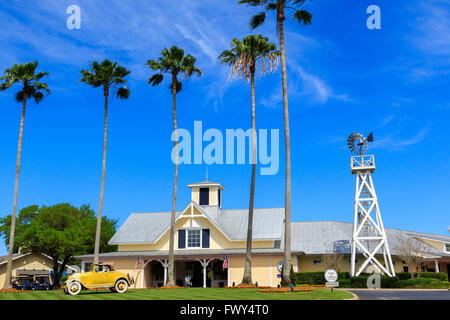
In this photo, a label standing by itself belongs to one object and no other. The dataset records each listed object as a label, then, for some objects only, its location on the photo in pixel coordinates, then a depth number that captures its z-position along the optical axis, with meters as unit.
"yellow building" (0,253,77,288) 51.44
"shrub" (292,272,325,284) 35.72
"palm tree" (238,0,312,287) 23.17
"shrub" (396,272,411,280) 36.09
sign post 22.93
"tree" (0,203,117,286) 47.47
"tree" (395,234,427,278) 38.00
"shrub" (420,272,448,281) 37.27
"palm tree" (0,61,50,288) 34.38
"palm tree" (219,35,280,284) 32.28
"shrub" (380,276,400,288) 33.87
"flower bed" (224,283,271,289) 27.96
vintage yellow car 22.67
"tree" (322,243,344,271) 37.69
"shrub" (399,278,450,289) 32.97
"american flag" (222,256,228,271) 36.82
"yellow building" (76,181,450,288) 38.44
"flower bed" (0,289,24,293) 29.23
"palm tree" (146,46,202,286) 35.91
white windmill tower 36.88
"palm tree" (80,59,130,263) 36.16
